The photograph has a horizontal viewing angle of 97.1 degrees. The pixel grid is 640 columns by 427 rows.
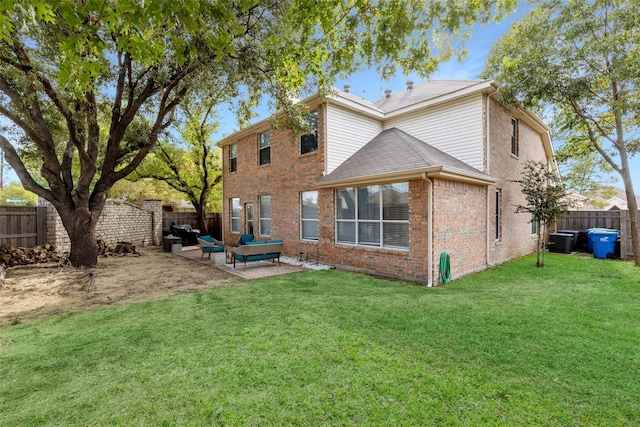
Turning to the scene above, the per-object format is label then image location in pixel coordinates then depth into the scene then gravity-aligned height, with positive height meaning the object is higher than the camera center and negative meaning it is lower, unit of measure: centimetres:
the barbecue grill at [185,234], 1606 -120
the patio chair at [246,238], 1195 -111
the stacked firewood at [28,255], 981 -151
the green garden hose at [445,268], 734 -149
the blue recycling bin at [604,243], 1127 -133
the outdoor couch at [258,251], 912 -130
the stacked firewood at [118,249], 1263 -165
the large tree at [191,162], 1738 +326
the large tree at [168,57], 416 +368
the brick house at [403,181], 764 +95
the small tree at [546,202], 927 +28
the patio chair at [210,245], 1107 -131
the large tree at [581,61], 880 +496
